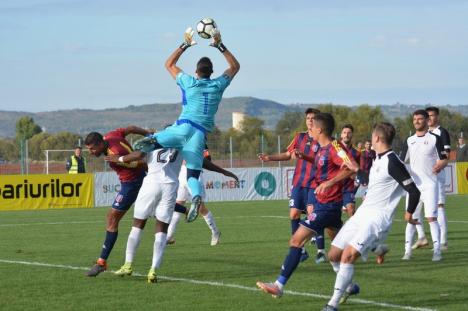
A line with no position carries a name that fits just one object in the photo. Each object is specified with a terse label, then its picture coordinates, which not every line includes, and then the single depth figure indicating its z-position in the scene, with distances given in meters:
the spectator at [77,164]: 34.81
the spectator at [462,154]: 37.81
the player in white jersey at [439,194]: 15.38
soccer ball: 13.12
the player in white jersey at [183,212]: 17.33
